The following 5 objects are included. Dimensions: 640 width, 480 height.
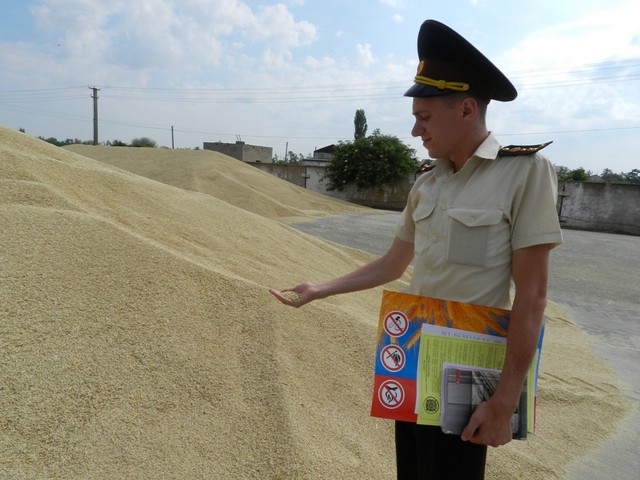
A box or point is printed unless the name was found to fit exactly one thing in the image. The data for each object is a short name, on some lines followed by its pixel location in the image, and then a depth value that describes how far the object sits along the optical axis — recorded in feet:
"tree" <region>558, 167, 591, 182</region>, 93.40
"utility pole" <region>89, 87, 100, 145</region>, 99.91
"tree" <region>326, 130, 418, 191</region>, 69.87
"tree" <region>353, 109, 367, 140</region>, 166.20
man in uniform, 3.80
